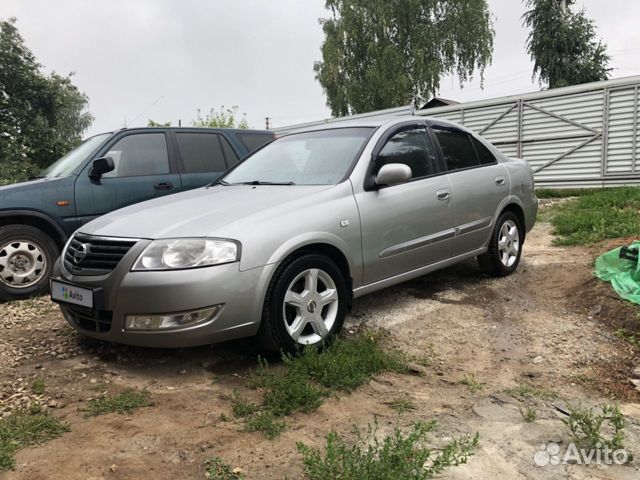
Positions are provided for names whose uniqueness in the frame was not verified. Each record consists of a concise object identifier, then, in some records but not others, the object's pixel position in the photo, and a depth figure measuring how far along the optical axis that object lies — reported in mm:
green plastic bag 4117
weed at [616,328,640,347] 3516
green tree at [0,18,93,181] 19172
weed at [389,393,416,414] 2648
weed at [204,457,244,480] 2047
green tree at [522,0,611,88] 23781
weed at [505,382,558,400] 2816
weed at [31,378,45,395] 2873
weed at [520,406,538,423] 2529
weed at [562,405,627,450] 2209
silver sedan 2887
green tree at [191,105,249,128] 38181
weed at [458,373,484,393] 2929
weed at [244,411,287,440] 2377
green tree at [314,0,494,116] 25641
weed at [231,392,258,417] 2586
